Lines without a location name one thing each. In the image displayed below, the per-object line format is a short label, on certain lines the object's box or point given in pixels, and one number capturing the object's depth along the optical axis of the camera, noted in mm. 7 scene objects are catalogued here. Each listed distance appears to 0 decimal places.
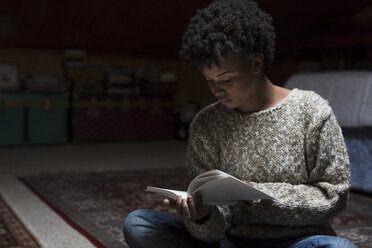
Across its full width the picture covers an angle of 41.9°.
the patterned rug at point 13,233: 1649
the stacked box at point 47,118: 4488
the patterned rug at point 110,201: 1821
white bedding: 2430
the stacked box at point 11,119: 4371
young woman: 1003
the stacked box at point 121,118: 4691
